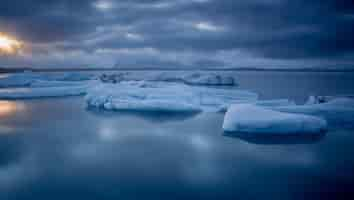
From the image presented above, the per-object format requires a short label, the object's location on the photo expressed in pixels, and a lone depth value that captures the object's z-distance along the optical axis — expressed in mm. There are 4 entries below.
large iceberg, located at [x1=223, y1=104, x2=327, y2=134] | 4278
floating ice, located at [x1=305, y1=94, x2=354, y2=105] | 7181
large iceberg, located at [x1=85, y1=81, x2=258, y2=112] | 7113
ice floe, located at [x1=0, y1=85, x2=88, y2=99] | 10016
